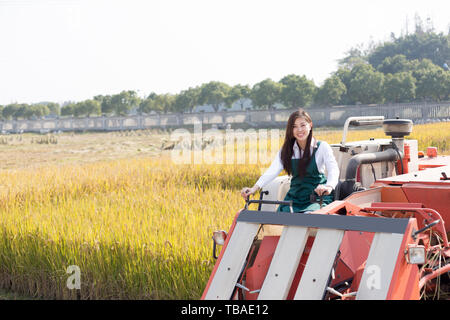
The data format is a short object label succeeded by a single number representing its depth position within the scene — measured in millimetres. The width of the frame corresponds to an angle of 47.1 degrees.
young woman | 3928
